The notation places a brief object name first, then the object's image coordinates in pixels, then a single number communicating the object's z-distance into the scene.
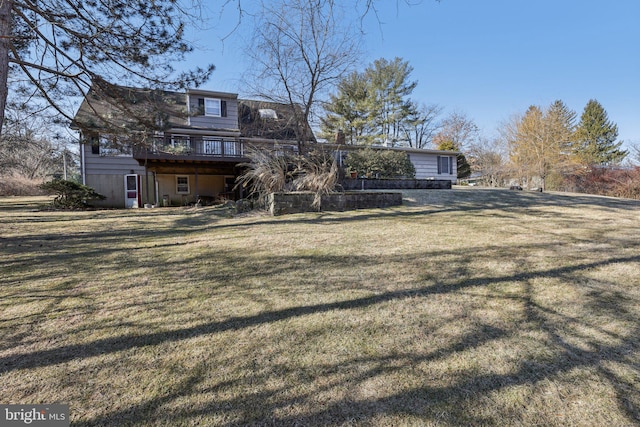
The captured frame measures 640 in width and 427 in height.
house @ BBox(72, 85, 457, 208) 12.61
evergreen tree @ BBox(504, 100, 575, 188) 20.94
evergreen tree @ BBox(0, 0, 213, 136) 5.09
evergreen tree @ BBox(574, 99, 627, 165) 29.38
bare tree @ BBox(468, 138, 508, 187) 25.89
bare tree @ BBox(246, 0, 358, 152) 10.03
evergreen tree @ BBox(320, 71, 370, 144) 20.06
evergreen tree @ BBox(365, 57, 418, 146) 25.59
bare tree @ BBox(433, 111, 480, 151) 28.62
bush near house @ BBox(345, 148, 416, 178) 13.24
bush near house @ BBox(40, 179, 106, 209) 11.77
